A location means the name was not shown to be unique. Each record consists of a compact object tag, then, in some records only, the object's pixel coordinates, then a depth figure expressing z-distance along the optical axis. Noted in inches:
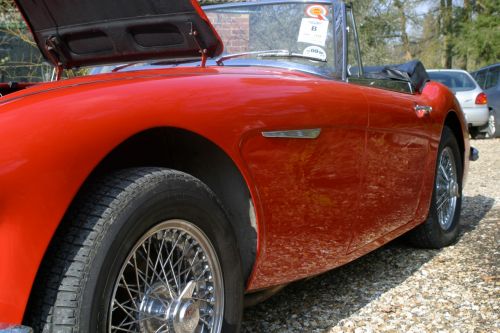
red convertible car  57.2
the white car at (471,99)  470.0
